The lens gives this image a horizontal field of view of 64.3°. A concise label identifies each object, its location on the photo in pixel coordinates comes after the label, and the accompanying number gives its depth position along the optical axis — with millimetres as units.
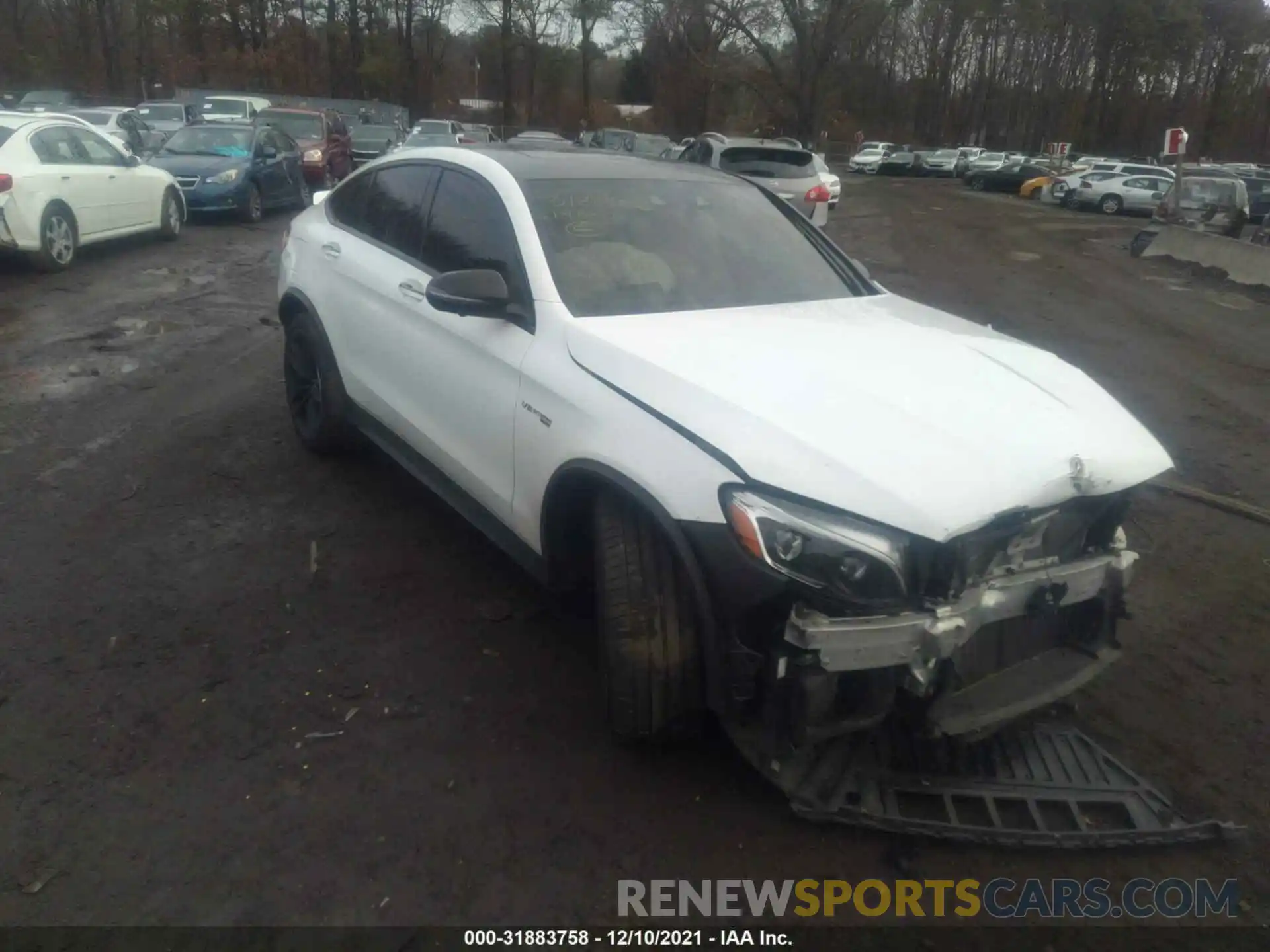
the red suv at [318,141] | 19953
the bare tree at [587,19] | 57344
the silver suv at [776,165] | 15102
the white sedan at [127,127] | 19172
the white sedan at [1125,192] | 31766
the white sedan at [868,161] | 53906
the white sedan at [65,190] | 10070
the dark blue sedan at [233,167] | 15000
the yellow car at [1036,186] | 38062
